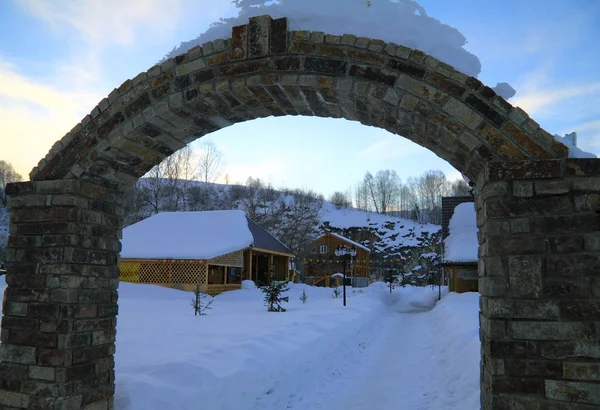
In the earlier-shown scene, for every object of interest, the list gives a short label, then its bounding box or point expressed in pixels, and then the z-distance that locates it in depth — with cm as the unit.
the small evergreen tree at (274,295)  1588
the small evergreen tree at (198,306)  1446
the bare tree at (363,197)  8788
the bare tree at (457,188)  7172
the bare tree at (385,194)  8619
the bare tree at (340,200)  8390
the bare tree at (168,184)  4056
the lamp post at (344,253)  1964
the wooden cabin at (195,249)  2181
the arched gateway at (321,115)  339
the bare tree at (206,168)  4384
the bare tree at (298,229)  4378
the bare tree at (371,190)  8781
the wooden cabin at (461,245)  2125
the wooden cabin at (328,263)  4269
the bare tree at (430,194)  7960
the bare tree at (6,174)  6712
